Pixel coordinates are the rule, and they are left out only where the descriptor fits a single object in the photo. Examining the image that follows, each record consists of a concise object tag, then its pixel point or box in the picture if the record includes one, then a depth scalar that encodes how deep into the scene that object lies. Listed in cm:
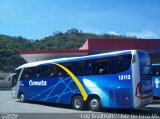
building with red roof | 1572
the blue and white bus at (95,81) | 768
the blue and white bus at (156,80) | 1126
